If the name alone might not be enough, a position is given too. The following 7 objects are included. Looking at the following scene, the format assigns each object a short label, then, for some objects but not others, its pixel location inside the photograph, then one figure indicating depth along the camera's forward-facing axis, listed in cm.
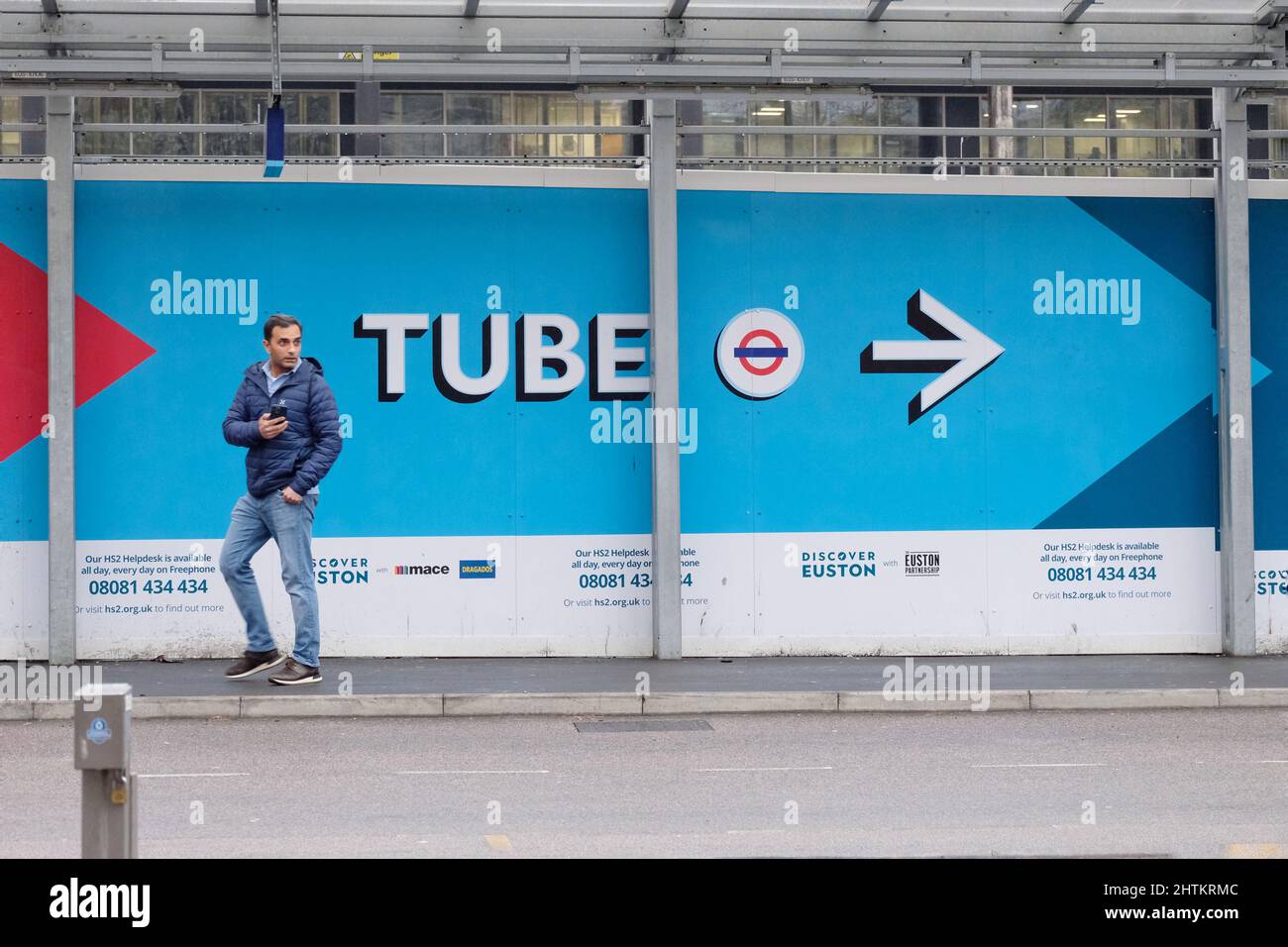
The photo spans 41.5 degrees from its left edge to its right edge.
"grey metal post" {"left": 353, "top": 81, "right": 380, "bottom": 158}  1484
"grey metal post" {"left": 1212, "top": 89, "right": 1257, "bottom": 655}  1313
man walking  1085
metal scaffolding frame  1175
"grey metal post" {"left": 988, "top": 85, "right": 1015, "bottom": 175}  1541
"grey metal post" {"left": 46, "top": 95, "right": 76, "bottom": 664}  1216
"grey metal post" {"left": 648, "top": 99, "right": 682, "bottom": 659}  1262
